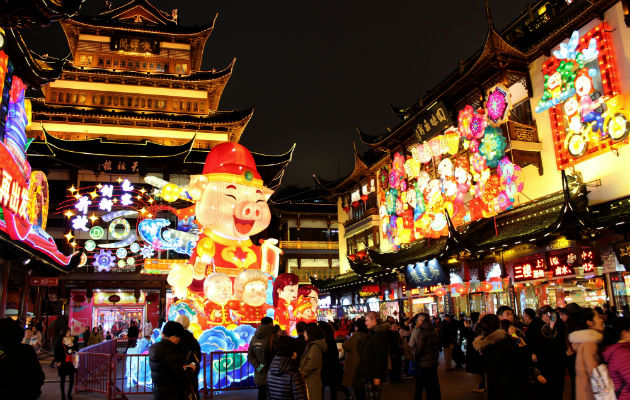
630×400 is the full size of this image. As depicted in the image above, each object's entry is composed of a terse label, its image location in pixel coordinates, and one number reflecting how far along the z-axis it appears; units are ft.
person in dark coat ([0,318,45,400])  12.66
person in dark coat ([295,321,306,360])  20.98
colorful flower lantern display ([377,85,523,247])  51.37
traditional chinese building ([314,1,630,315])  41.42
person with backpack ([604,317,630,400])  11.89
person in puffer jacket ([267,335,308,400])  15.89
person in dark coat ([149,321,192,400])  15.56
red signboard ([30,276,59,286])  64.23
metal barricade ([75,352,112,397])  30.31
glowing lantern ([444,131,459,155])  61.57
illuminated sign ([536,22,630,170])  39.83
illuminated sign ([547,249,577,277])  44.91
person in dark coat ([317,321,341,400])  23.81
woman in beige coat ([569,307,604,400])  12.67
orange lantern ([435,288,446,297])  63.61
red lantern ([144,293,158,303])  101.65
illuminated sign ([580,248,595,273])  42.45
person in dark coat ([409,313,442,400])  22.65
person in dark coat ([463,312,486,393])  25.85
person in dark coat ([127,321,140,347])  66.59
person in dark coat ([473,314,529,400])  15.74
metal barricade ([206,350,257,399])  30.83
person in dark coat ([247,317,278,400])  21.40
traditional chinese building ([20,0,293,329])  97.66
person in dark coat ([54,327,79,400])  30.19
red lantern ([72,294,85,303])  94.73
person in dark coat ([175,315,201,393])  19.30
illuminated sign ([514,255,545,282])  48.85
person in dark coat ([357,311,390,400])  19.85
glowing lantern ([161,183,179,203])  44.40
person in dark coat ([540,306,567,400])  21.90
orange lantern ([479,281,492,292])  54.58
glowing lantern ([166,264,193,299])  32.58
